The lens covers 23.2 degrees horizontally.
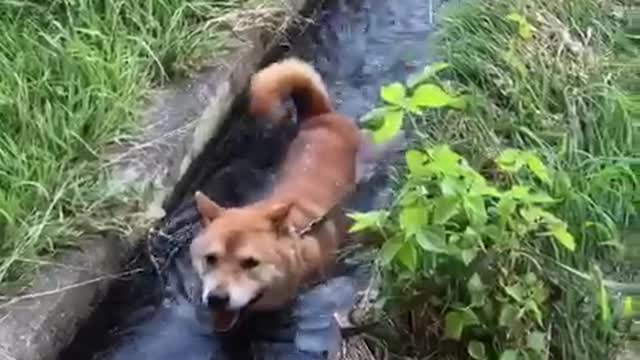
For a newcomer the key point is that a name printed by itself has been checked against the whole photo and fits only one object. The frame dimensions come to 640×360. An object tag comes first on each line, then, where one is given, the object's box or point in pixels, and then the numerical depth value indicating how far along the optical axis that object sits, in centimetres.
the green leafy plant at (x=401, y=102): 404
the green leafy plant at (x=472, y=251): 393
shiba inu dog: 471
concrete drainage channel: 457
